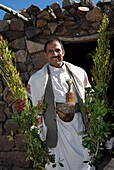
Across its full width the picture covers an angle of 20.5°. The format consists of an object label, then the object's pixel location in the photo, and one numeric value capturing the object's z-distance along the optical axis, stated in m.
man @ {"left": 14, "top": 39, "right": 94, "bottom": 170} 2.56
